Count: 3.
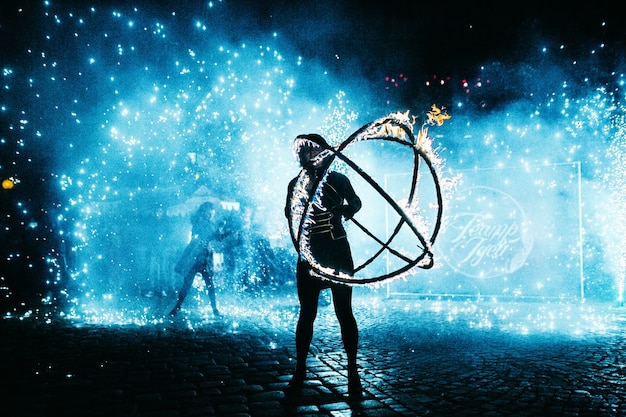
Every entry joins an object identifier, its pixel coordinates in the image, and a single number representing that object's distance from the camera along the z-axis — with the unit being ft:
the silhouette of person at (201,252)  27.84
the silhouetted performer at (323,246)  12.14
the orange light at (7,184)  30.27
